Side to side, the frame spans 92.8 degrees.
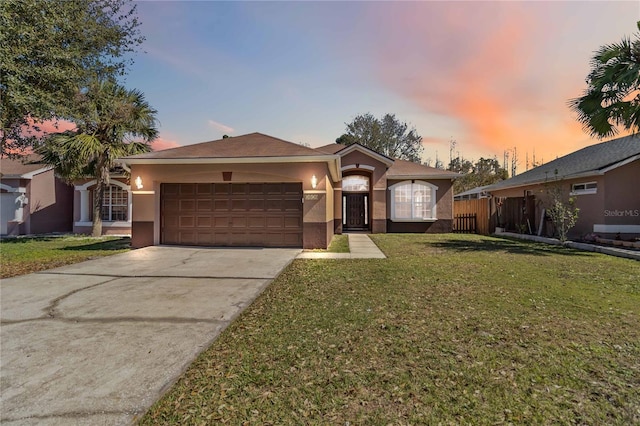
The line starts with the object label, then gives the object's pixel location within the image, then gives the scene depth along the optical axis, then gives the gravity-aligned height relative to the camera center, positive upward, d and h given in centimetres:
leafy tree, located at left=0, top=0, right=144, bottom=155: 739 +451
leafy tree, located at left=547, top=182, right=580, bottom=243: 1210 +39
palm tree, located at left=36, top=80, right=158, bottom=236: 1355 +388
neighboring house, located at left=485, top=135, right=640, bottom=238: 1227 +133
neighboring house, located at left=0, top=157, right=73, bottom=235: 1716 +116
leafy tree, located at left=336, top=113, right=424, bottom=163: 3860 +1077
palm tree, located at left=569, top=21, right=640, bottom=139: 998 +436
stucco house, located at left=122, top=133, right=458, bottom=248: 1040 +90
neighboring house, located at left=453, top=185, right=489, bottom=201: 2573 +228
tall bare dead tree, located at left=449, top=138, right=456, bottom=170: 3981 +937
